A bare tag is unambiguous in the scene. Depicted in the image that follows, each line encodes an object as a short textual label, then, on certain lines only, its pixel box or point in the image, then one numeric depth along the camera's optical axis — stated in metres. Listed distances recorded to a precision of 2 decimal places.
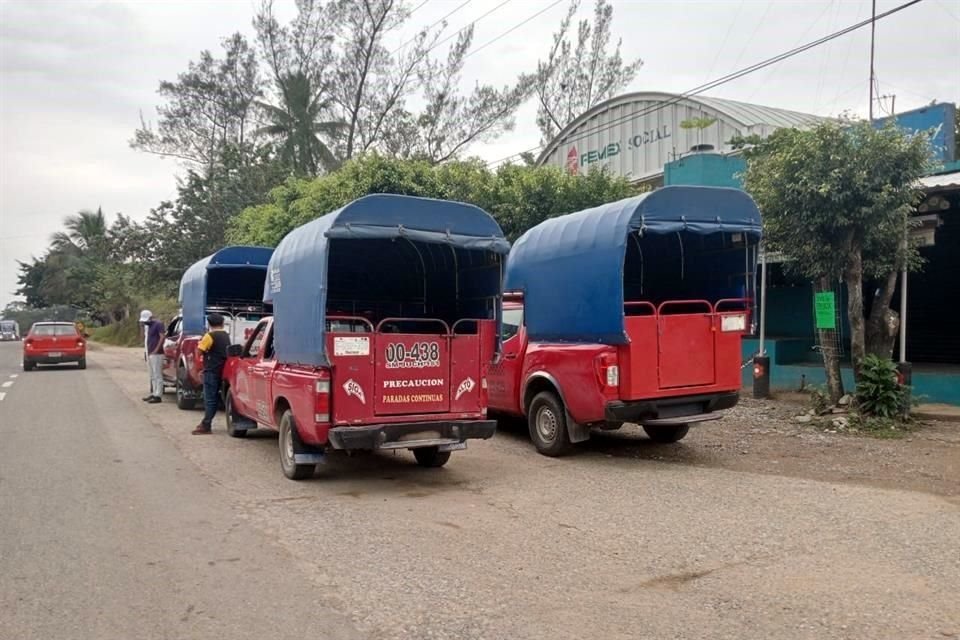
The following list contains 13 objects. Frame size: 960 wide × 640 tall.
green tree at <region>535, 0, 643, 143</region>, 35.81
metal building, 24.11
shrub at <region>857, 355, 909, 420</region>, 10.93
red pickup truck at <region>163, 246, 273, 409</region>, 14.14
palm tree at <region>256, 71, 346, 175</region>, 34.78
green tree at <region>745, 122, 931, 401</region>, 10.70
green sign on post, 11.53
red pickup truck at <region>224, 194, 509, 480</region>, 7.43
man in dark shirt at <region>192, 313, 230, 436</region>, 11.16
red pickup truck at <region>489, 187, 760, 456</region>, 8.64
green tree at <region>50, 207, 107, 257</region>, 65.44
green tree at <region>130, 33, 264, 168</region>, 37.25
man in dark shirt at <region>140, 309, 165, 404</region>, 15.56
